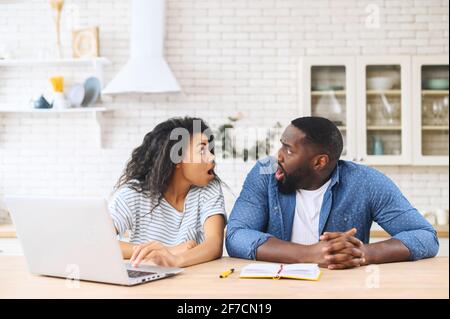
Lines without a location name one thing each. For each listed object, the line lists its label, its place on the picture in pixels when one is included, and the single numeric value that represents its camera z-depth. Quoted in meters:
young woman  2.46
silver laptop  1.71
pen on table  1.92
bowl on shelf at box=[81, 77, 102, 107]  4.88
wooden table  1.70
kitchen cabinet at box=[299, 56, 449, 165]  4.74
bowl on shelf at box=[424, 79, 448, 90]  4.76
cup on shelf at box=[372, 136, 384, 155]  4.75
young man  2.48
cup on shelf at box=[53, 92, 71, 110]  4.71
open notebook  1.87
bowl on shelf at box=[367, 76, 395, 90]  4.76
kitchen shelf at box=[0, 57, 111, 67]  4.75
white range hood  4.66
